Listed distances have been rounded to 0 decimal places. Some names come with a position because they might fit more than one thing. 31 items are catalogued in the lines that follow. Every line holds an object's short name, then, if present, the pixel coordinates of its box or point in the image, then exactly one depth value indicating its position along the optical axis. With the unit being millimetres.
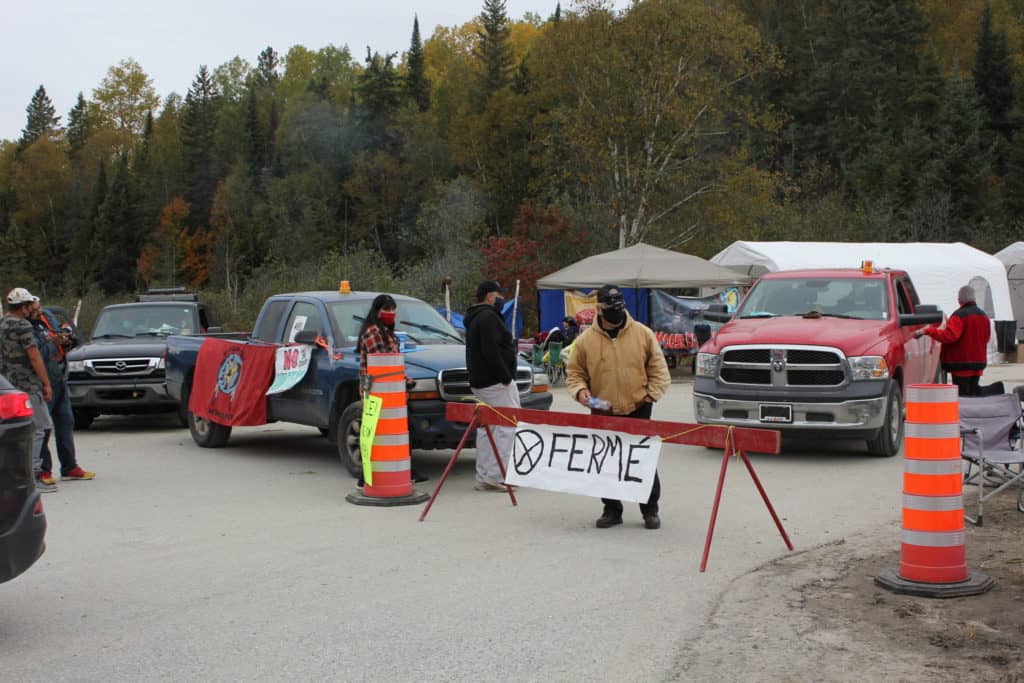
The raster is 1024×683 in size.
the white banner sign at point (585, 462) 8258
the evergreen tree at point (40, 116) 120750
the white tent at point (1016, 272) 36000
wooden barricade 7375
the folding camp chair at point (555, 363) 23188
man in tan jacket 8609
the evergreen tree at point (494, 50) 81500
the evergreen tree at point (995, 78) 67688
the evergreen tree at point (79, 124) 115000
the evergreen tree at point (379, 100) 90375
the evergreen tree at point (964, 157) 60188
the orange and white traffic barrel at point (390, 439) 9555
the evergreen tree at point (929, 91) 68438
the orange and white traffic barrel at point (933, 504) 6566
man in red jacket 12781
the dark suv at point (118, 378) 15859
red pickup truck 11969
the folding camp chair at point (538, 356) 23969
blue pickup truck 10734
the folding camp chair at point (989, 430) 8836
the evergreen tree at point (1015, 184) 61531
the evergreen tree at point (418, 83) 93938
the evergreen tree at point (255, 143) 102125
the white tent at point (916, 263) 27516
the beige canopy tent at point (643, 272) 23828
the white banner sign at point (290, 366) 11969
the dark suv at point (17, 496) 5609
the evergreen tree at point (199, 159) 101625
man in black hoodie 10047
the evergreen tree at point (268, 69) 125062
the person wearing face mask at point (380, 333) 10586
